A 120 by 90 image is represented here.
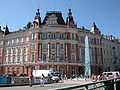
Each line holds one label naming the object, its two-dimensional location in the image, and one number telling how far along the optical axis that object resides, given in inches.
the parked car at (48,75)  1528.5
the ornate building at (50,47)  2263.8
